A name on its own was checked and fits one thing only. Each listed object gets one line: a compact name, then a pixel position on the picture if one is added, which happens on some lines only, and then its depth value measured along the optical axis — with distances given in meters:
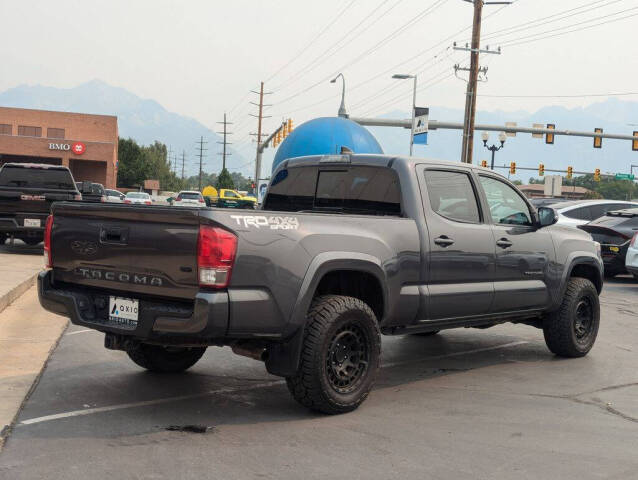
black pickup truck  16.41
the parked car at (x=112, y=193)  54.08
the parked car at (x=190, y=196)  45.47
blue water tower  24.39
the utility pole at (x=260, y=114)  84.62
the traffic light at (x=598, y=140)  44.45
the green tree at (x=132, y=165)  112.31
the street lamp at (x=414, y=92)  38.51
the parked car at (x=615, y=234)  16.89
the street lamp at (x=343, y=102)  42.50
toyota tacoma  5.11
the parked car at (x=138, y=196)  54.75
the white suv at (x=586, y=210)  19.22
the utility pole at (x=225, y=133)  116.44
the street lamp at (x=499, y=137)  45.71
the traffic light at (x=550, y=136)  42.29
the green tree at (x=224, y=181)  99.54
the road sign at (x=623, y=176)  68.04
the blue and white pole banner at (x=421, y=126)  34.75
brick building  74.38
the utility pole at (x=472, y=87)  32.50
